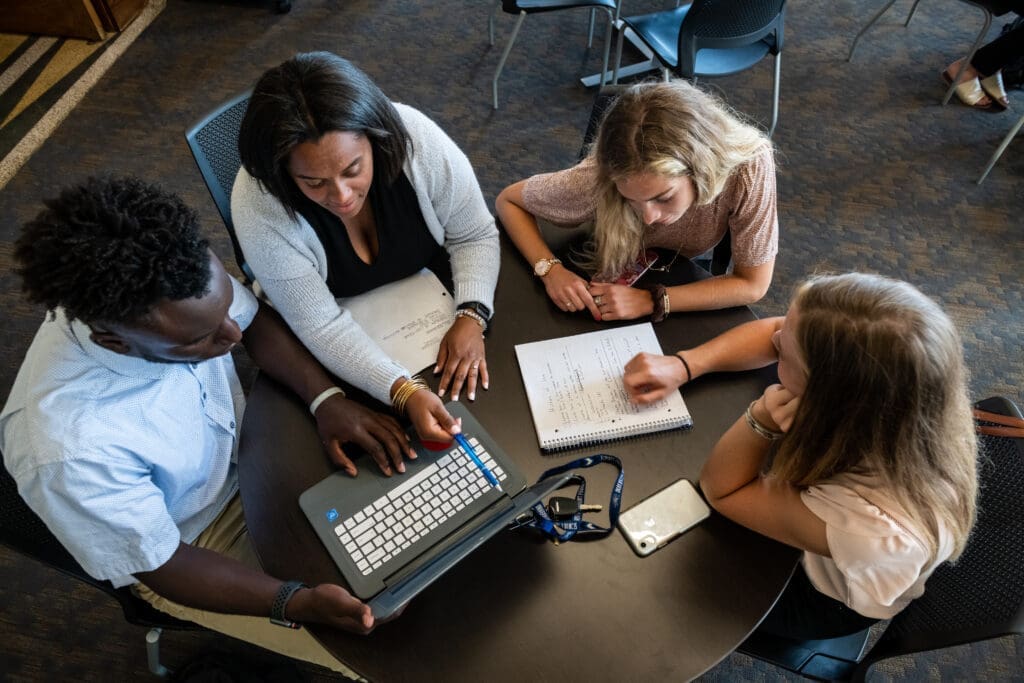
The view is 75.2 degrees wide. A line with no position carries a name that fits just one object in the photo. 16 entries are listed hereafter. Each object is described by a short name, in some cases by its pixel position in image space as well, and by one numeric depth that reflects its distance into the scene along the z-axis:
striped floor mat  2.86
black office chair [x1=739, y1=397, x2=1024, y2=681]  0.97
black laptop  1.03
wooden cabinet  3.15
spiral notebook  1.18
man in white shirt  0.89
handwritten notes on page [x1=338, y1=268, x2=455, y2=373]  1.33
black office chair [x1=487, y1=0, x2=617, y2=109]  2.56
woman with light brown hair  0.87
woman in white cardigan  1.10
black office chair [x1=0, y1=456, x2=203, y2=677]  0.99
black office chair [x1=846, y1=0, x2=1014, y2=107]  2.61
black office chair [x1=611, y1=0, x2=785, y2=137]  2.12
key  1.08
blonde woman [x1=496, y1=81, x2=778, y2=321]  1.22
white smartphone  1.07
